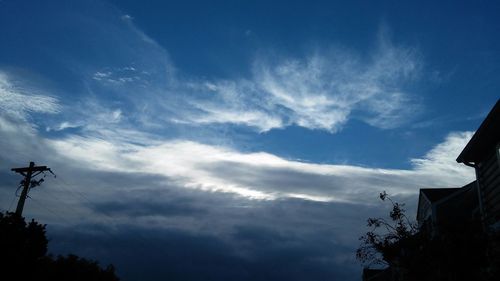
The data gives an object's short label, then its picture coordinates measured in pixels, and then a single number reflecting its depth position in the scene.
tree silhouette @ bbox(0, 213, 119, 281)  19.55
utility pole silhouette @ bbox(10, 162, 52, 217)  28.20
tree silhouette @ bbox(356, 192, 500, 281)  10.38
